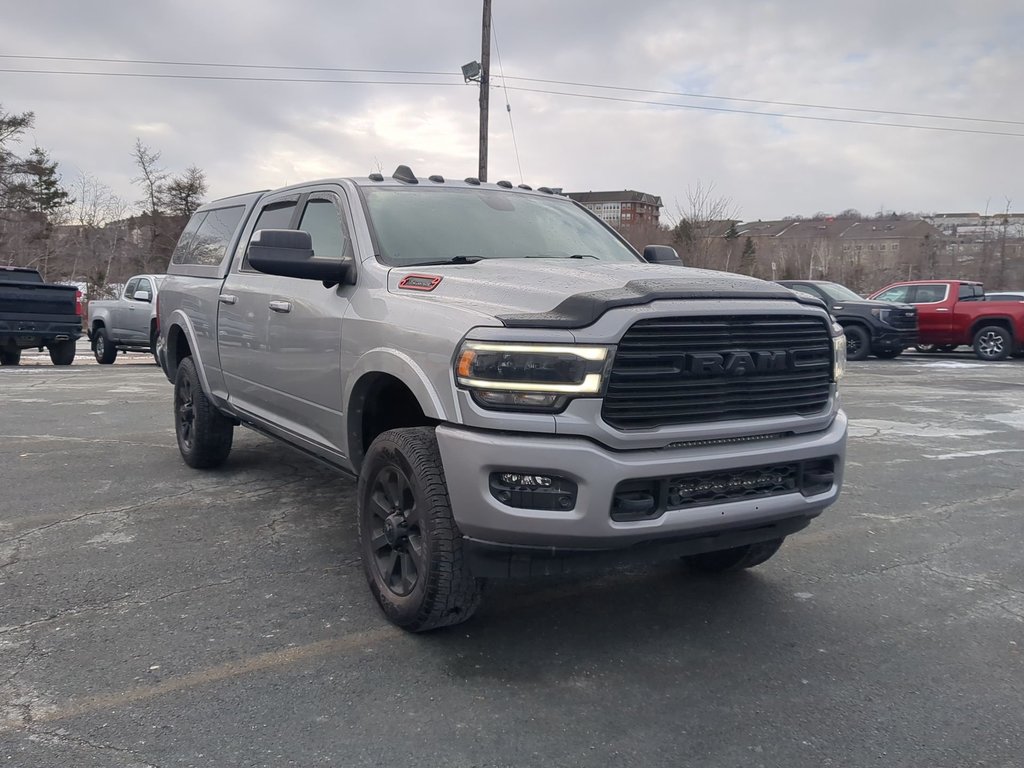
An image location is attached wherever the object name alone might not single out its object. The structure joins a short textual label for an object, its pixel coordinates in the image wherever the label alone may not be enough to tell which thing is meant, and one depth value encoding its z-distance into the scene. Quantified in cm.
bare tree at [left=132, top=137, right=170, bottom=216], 4725
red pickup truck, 1739
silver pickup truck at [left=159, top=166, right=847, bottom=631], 282
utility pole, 2128
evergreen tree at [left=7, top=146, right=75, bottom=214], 3803
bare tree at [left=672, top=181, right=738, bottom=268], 2786
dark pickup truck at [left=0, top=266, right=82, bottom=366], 1492
